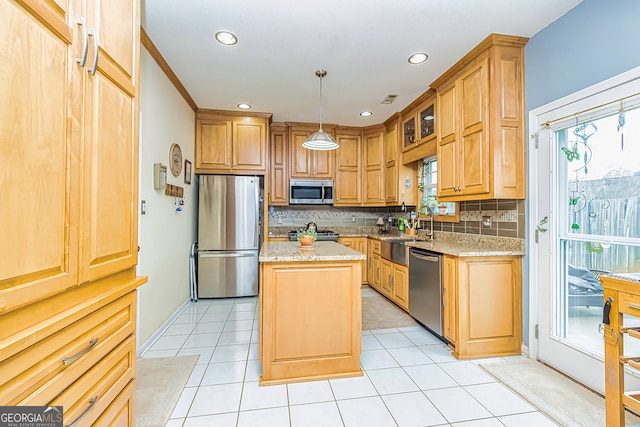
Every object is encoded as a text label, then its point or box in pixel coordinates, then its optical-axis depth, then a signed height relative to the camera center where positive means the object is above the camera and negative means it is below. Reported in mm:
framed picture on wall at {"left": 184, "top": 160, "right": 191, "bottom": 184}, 3586 +555
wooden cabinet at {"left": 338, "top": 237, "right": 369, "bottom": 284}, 4652 -451
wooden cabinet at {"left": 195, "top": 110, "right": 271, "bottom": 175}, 4121 +1056
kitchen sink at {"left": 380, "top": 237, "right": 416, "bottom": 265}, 3441 -438
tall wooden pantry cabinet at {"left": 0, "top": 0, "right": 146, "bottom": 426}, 703 +35
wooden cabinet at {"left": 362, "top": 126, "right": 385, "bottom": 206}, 4828 +811
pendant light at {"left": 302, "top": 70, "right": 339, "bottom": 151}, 2848 +738
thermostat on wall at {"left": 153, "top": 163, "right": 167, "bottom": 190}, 2660 +370
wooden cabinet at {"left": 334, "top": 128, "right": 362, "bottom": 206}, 4914 +804
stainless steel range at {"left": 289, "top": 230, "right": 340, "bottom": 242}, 4560 -319
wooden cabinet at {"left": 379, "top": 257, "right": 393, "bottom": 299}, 3874 -833
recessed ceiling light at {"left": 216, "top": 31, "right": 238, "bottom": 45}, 2314 +1444
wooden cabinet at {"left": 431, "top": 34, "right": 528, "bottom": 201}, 2416 +828
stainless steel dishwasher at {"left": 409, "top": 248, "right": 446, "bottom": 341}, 2691 -718
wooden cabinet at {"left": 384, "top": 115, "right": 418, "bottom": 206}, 4375 +579
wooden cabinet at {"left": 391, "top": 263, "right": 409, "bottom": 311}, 3418 -863
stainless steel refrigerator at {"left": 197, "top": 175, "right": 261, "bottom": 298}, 4035 -277
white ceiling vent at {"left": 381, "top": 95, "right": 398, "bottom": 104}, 3600 +1474
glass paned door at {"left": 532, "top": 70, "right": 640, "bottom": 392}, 1788 -42
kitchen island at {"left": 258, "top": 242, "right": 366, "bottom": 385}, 2086 -732
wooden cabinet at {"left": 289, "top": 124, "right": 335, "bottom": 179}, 4727 +939
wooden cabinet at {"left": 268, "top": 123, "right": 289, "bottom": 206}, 4695 +815
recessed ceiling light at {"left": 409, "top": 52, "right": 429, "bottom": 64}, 2630 +1454
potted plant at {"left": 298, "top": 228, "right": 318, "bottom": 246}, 2471 -194
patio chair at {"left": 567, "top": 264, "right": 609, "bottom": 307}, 1997 -510
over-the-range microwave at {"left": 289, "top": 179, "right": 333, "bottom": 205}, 4715 +391
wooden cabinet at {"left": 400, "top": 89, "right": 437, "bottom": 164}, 3424 +1126
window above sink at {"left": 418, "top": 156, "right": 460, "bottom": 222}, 3650 +301
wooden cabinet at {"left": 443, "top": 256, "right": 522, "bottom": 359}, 2430 -760
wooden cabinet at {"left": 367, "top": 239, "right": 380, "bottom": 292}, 4340 -728
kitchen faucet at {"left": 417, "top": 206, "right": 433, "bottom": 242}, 3870 -114
